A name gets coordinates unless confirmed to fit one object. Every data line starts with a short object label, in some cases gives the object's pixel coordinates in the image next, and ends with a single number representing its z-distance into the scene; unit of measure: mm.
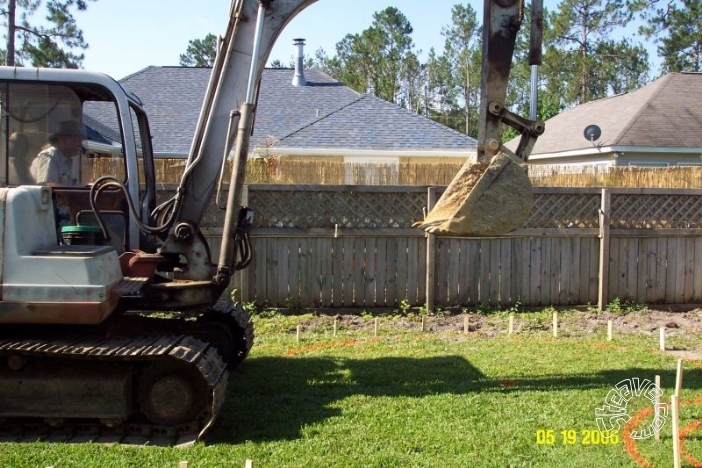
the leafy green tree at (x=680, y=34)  30938
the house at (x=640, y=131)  20125
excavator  5180
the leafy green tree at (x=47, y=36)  22703
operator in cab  5660
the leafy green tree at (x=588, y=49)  41531
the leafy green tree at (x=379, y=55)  52469
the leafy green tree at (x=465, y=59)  51281
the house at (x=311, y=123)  18375
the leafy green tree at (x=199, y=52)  58281
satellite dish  20281
